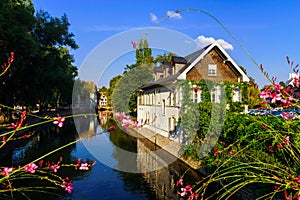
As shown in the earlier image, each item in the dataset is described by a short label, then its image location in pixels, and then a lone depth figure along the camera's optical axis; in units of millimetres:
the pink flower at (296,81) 2253
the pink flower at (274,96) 2055
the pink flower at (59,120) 1980
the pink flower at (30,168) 2088
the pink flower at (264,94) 2164
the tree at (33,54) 15531
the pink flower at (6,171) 1865
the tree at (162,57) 29066
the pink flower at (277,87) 2121
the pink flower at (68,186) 2260
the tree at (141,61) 23430
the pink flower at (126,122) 2254
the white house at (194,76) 17094
